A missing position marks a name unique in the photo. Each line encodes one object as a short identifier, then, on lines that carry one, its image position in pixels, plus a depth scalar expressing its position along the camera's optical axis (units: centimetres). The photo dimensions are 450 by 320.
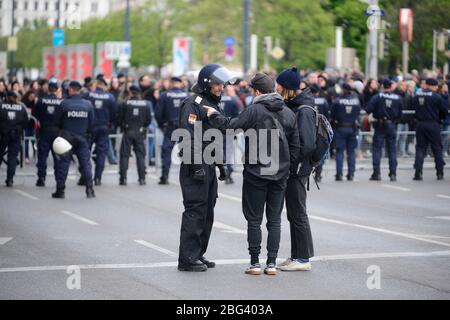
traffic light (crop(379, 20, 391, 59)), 3954
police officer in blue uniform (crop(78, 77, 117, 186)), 2327
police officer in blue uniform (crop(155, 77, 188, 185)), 2366
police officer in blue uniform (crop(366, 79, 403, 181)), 2447
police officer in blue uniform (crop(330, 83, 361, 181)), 2420
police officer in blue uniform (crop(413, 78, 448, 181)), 2420
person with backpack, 1215
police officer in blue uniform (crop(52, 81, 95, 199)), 2069
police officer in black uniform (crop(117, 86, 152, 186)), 2356
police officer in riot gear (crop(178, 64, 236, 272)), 1208
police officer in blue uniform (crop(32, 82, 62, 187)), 2308
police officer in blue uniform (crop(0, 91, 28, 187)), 2292
